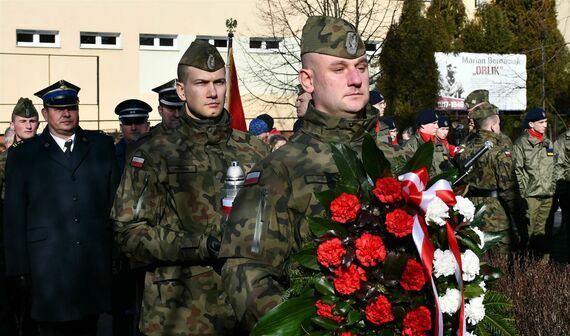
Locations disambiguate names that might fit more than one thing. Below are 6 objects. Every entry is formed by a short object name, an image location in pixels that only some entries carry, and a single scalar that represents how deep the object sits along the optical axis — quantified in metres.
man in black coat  6.69
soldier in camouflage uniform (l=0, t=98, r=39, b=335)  8.73
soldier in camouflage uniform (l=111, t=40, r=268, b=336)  5.08
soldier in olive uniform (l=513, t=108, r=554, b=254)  12.91
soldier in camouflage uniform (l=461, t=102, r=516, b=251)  10.52
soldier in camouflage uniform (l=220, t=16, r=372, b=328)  3.16
